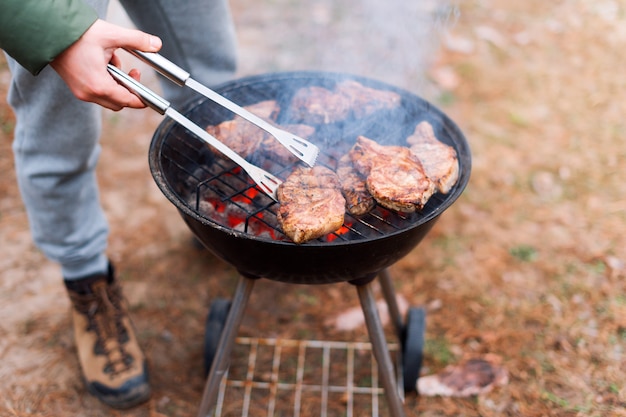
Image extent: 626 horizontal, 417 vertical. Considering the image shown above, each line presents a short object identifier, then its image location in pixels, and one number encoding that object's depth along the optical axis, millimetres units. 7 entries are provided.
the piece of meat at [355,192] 1891
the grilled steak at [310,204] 1694
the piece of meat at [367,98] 2258
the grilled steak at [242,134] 2053
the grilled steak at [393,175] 1840
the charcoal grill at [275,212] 1704
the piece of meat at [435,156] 1961
